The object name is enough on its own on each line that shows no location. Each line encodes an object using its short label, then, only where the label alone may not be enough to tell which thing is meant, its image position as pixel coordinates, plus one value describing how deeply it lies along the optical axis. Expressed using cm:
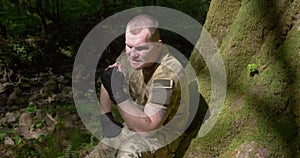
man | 271
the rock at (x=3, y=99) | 759
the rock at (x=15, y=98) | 756
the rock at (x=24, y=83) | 815
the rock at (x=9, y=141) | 605
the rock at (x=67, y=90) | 791
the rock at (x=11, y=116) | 682
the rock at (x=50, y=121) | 659
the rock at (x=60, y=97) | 764
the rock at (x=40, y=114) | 677
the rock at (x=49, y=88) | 784
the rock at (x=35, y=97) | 756
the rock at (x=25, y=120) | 661
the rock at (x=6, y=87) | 792
